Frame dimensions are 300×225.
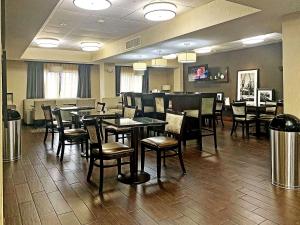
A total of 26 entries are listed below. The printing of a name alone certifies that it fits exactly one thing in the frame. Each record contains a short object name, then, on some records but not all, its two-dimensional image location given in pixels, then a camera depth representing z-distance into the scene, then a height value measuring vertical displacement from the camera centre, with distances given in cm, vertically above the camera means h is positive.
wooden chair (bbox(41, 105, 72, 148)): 570 -35
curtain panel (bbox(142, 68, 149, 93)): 1216 +111
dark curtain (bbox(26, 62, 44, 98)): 973 +99
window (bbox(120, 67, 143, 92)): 1163 +113
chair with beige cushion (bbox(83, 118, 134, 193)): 316 -55
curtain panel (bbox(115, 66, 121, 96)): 1141 +123
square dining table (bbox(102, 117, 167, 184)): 337 -53
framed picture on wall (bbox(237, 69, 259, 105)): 887 +70
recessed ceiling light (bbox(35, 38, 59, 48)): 685 +174
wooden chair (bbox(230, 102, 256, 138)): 662 -28
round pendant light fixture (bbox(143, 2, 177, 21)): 429 +160
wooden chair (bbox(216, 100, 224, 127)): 843 -6
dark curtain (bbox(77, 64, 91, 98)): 1064 +103
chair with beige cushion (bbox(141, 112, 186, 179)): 355 -50
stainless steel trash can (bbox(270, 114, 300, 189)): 318 -58
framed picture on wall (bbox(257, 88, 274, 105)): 827 +33
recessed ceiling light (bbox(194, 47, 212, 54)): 905 +198
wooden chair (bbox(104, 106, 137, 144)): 492 -21
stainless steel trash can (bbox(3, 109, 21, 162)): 455 -58
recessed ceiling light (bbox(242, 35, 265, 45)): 761 +199
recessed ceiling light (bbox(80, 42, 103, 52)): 722 +170
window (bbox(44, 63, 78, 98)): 998 +101
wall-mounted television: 1071 +141
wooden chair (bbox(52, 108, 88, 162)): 460 -51
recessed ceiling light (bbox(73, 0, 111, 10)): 384 +155
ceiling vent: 664 +166
